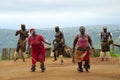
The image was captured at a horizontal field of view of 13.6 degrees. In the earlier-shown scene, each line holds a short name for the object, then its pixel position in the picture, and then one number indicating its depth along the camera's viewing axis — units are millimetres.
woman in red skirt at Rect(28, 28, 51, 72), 21016
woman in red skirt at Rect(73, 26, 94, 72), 20391
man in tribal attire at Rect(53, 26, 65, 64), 25641
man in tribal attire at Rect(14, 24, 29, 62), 27734
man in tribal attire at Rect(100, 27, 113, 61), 27953
